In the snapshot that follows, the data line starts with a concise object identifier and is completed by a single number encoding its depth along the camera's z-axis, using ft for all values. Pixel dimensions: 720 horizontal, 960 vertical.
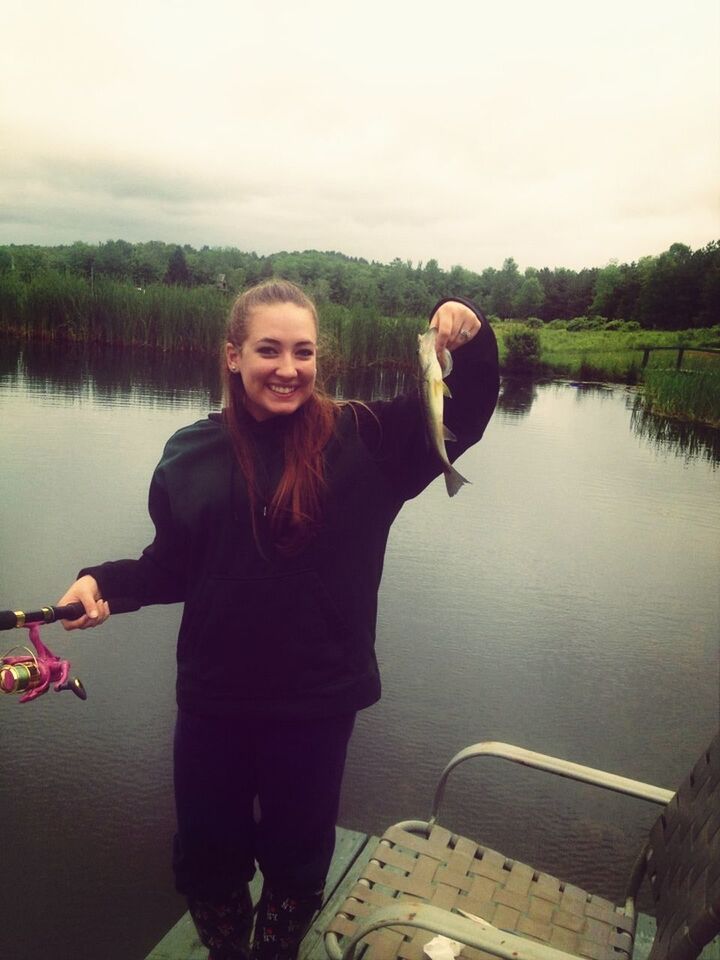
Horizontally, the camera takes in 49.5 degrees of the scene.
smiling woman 6.18
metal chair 5.12
